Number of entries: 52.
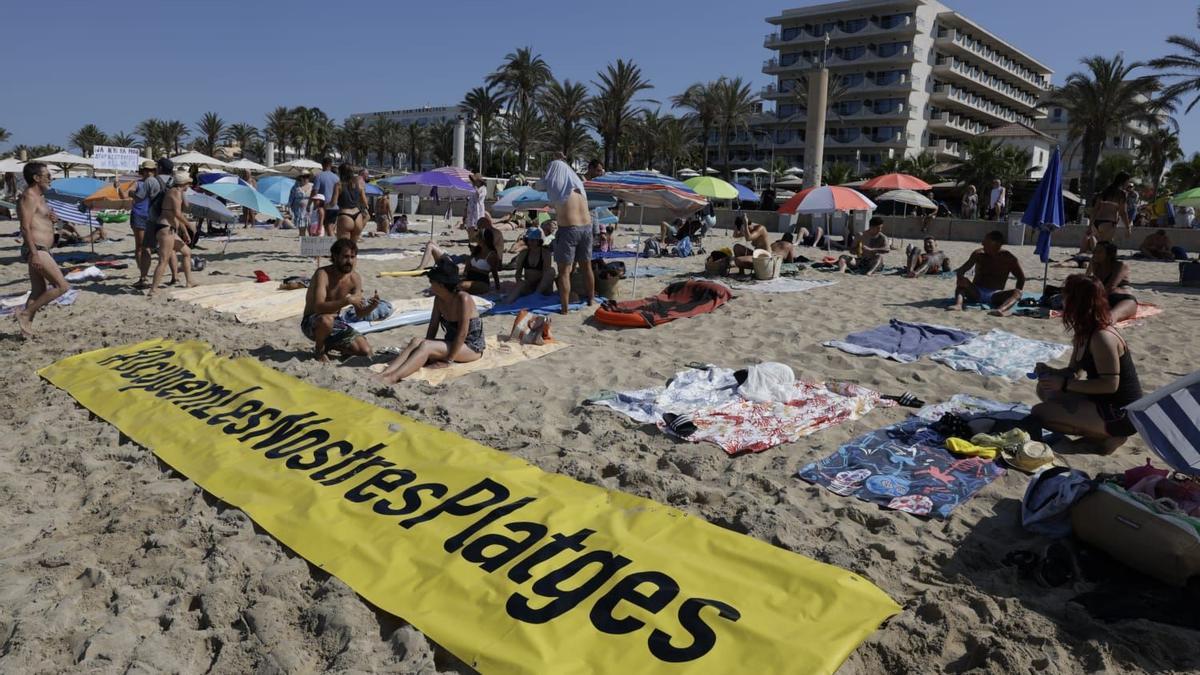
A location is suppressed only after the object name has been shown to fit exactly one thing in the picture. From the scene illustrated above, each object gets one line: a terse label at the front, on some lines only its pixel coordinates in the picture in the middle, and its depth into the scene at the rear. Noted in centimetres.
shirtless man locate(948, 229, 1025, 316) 837
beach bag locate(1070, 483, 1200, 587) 266
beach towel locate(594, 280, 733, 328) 745
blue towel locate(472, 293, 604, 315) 823
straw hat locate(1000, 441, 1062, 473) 385
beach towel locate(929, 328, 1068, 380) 576
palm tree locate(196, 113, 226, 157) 5659
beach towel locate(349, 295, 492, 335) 726
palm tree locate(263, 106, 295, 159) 5672
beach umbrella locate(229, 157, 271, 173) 2605
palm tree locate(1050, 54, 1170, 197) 3781
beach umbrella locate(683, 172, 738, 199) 1224
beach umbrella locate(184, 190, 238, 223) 1080
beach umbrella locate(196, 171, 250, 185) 1737
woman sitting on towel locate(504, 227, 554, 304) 895
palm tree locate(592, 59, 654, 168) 4009
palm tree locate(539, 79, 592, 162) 4209
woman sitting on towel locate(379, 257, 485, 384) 555
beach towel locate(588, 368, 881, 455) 437
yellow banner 243
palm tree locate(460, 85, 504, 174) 4653
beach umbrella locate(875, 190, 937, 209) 1720
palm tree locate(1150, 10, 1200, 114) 2952
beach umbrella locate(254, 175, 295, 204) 1546
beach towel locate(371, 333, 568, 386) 560
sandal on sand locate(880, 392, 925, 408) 495
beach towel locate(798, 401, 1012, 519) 354
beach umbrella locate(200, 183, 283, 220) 1119
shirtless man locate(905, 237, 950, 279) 1114
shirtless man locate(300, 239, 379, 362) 591
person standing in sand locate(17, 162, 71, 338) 646
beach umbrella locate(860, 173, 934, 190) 1566
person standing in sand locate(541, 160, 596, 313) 766
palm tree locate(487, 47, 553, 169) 4319
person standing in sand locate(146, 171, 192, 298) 877
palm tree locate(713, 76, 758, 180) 4834
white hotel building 5347
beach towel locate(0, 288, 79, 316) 799
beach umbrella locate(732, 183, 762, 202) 1547
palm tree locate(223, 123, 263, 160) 6183
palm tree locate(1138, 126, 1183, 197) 4434
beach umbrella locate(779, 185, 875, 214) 1138
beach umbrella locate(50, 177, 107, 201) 1289
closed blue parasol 877
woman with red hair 409
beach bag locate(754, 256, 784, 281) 1042
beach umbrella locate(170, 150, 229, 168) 2208
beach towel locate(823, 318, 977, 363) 625
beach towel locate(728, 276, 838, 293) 958
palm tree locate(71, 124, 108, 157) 6109
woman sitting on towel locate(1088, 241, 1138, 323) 666
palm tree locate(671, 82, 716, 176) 4875
